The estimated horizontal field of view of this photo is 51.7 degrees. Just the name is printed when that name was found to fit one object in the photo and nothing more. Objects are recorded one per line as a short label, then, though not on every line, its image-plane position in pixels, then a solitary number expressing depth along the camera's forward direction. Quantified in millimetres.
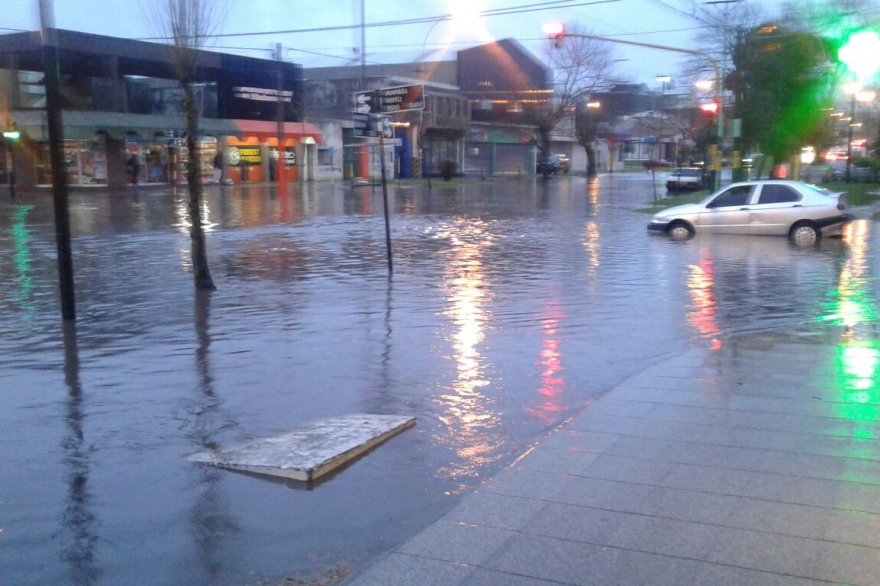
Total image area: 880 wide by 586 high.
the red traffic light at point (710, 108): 30300
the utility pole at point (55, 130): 10484
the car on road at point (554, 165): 78562
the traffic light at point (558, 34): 21734
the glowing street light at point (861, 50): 10609
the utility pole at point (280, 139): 54584
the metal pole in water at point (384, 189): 15391
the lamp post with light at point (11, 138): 39188
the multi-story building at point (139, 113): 43812
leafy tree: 37344
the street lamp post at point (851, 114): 39881
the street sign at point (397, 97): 15602
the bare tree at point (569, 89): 72688
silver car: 20141
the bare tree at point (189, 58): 12750
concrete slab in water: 5867
